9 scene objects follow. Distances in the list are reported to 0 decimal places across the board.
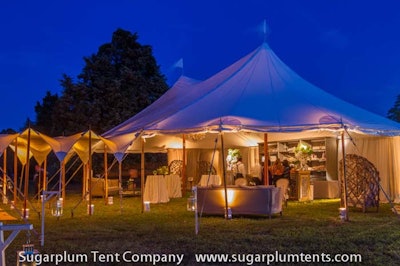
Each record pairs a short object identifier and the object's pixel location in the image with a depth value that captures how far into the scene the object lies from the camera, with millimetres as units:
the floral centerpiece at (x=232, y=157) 19598
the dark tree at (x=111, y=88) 22703
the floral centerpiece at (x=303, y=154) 15711
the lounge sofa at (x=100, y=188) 16547
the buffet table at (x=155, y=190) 14289
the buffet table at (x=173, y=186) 16344
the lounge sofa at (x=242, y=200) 9609
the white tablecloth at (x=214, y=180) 16156
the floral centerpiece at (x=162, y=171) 16266
